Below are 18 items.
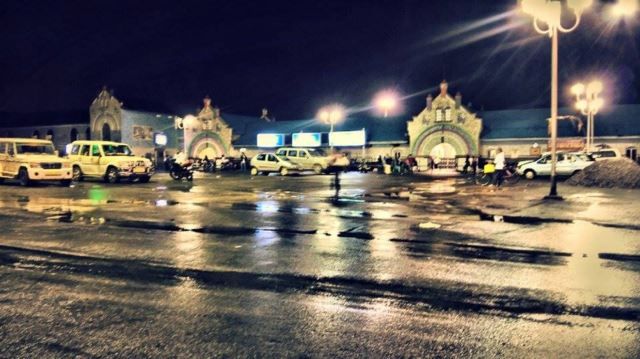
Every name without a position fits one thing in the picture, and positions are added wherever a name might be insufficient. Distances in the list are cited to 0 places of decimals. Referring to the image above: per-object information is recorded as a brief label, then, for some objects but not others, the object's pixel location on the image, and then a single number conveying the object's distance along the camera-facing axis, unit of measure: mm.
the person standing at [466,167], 41741
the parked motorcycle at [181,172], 29531
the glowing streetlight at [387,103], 51438
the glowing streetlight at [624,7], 15359
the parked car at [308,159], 38500
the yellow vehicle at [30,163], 23250
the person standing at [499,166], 22812
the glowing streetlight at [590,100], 31219
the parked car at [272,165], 37062
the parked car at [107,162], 26484
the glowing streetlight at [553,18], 17234
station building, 46344
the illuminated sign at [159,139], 68312
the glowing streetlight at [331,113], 46481
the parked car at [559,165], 31153
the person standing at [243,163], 50594
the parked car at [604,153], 31869
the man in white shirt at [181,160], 29469
